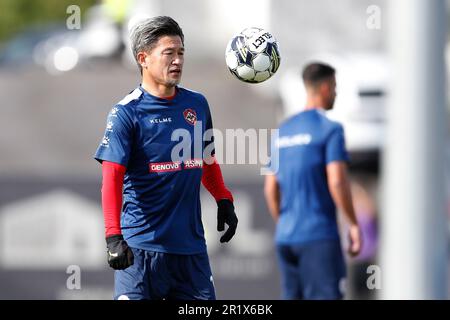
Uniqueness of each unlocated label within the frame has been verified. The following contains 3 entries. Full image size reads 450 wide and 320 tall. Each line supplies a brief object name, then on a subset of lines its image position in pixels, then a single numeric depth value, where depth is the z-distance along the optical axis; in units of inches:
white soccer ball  395.5
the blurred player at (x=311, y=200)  692.1
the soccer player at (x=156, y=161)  383.2
